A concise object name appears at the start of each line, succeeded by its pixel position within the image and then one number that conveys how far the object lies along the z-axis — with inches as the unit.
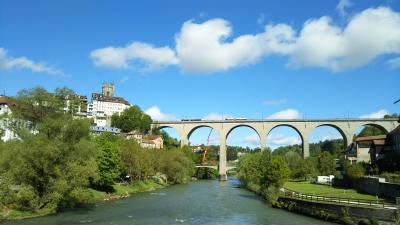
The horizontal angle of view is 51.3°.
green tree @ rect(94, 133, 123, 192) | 1982.0
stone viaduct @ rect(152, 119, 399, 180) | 4055.1
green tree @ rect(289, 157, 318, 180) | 3151.6
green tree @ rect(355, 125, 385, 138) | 4847.0
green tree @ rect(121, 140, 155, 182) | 2450.8
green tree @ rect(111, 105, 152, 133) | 4679.4
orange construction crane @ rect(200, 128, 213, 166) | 5639.3
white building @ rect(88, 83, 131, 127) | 6776.1
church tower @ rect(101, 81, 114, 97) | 7716.5
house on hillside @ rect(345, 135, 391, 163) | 2390.5
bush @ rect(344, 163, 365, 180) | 1942.7
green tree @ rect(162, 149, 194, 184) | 3216.0
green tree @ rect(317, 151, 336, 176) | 2930.6
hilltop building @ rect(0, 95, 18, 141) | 2718.5
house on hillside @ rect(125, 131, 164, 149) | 4181.8
